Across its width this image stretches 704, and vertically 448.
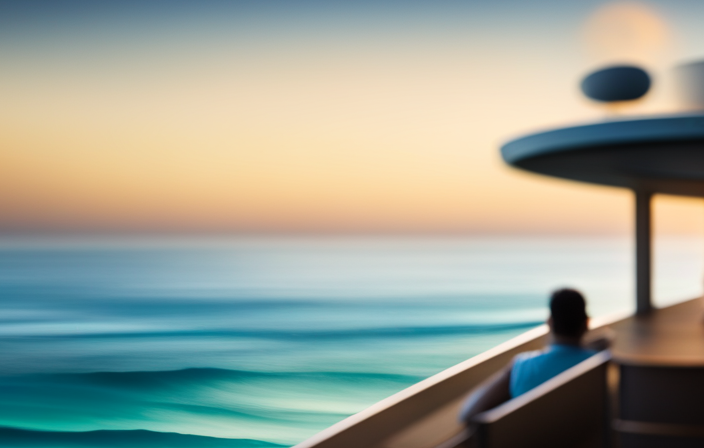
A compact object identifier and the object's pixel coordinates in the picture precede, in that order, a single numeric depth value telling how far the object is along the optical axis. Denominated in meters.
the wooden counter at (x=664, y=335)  5.43
